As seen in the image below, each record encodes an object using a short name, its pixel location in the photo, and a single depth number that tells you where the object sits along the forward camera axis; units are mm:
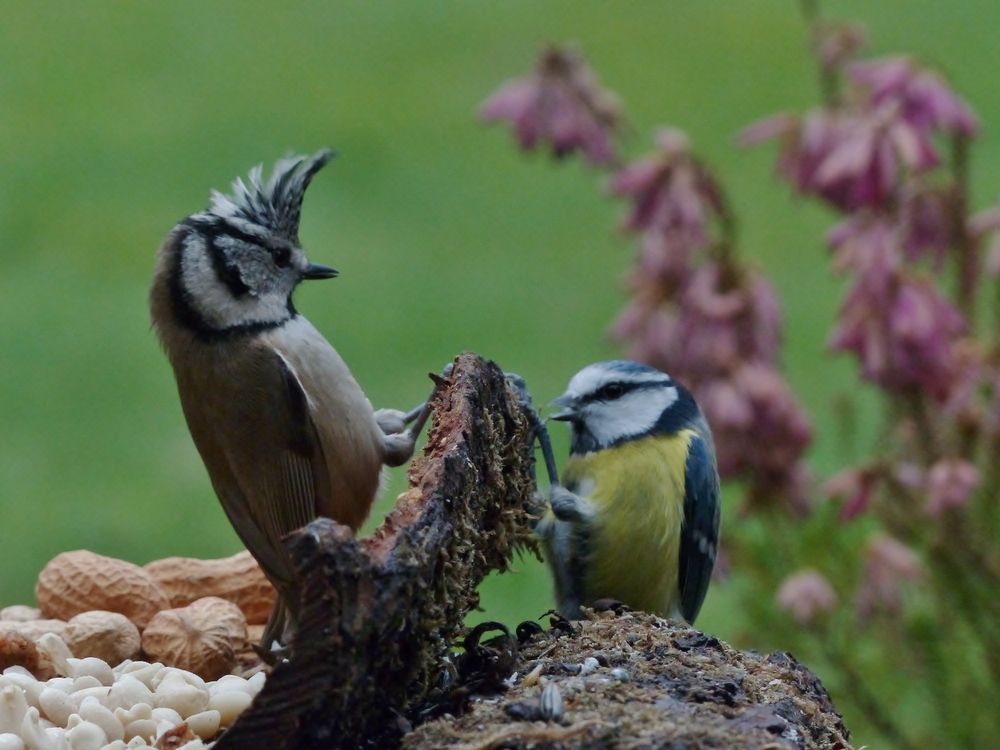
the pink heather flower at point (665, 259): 7004
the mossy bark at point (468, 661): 3312
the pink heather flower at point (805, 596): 6895
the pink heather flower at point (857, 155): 6535
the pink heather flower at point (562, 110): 7258
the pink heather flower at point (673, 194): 6922
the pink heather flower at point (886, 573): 6867
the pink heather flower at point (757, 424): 6836
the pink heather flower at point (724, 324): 6910
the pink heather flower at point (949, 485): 6508
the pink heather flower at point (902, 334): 6512
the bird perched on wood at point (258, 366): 4996
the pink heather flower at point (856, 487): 6781
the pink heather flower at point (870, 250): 6586
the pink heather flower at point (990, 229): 6539
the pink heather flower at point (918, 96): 6687
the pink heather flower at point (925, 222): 6773
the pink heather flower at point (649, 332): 7051
